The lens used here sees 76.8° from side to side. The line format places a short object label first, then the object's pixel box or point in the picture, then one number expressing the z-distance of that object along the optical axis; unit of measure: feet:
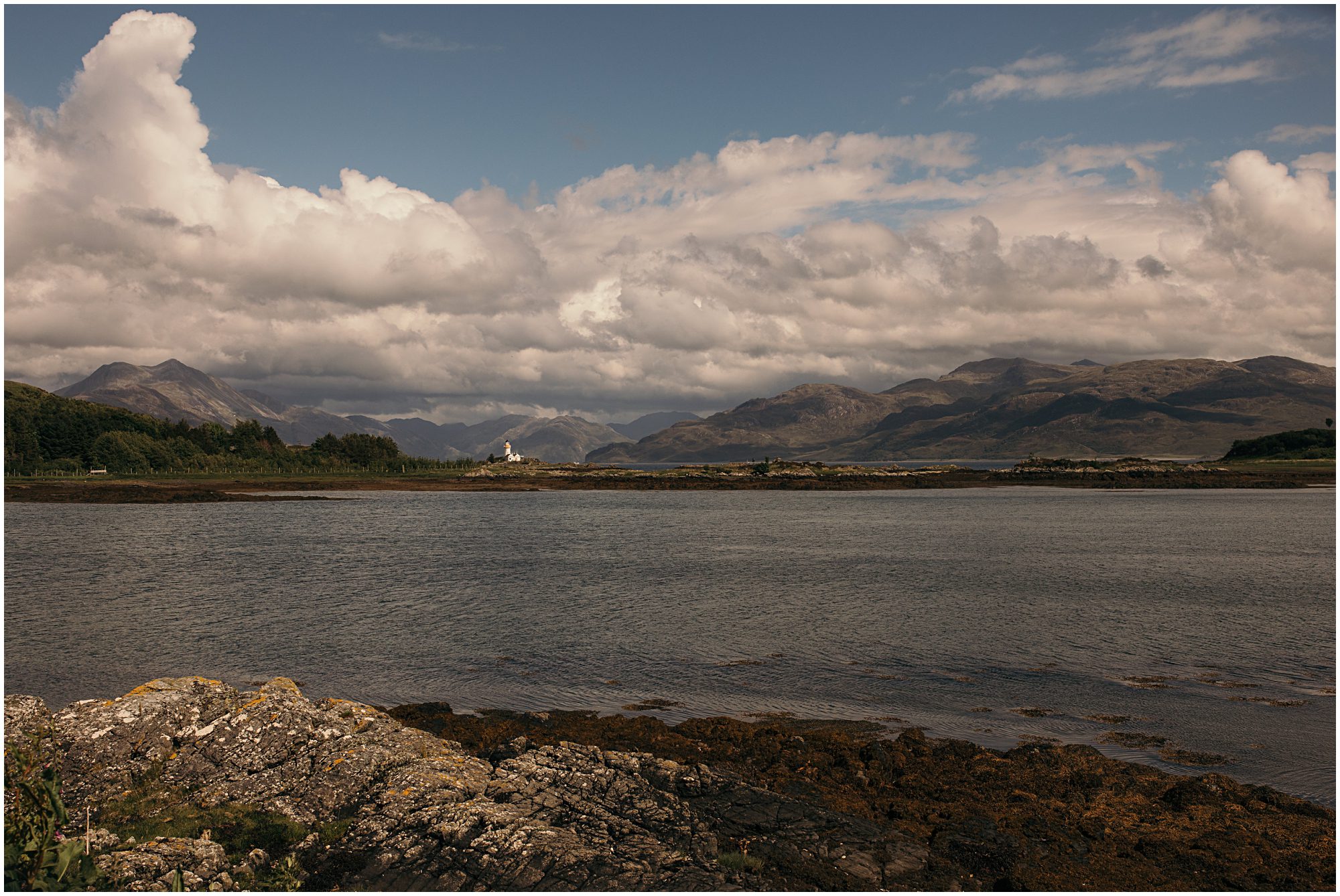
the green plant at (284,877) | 39.55
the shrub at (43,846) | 34.37
